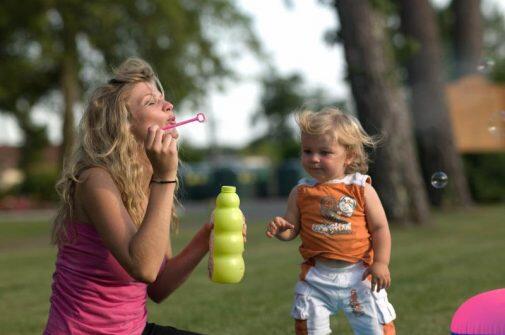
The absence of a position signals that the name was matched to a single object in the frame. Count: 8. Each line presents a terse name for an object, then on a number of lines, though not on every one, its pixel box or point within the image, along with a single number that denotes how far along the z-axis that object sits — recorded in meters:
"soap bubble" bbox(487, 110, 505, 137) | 6.42
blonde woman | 2.67
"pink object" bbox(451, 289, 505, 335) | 3.08
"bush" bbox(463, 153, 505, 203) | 19.77
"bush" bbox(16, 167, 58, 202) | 32.52
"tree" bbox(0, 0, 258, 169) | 20.75
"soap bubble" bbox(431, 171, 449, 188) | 5.39
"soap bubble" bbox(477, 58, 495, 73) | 6.64
